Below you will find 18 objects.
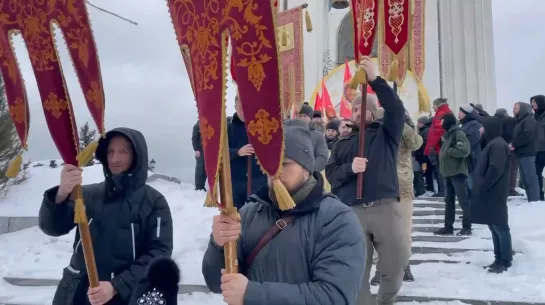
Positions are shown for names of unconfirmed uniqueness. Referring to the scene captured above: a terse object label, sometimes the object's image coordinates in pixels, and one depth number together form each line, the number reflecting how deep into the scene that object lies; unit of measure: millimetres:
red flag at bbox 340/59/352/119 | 13855
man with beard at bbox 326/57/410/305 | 3357
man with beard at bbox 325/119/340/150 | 7816
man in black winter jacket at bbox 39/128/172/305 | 2444
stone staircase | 4641
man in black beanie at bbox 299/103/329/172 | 4777
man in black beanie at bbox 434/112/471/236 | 6637
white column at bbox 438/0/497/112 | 16922
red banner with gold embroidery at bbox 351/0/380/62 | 4098
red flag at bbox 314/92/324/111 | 14366
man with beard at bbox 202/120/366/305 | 1722
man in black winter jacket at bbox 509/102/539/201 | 8336
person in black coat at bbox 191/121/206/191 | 8492
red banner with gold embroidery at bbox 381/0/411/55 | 4646
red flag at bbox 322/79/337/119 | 14070
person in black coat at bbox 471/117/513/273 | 5383
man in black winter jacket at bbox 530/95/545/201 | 8539
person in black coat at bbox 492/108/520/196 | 6729
